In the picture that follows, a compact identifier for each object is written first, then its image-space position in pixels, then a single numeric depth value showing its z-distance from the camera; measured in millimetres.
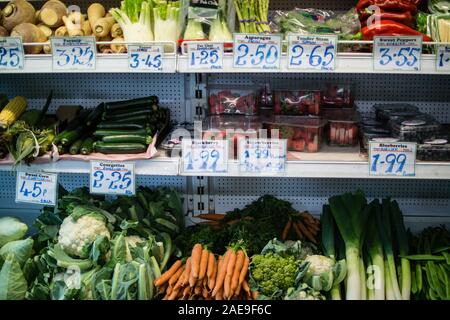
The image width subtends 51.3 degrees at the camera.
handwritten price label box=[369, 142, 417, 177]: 1583
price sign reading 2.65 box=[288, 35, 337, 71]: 1505
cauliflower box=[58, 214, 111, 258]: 1782
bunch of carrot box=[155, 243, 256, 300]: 1644
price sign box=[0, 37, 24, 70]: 1625
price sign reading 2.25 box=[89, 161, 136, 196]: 1706
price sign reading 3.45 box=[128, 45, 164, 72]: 1557
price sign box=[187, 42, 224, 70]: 1538
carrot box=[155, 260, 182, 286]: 1692
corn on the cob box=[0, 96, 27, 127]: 1852
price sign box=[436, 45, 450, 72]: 1497
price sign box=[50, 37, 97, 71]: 1584
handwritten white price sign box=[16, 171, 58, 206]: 1788
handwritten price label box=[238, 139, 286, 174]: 1624
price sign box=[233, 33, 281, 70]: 1516
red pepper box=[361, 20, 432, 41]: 1661
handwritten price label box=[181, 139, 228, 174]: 1637
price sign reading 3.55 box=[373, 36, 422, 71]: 1503
